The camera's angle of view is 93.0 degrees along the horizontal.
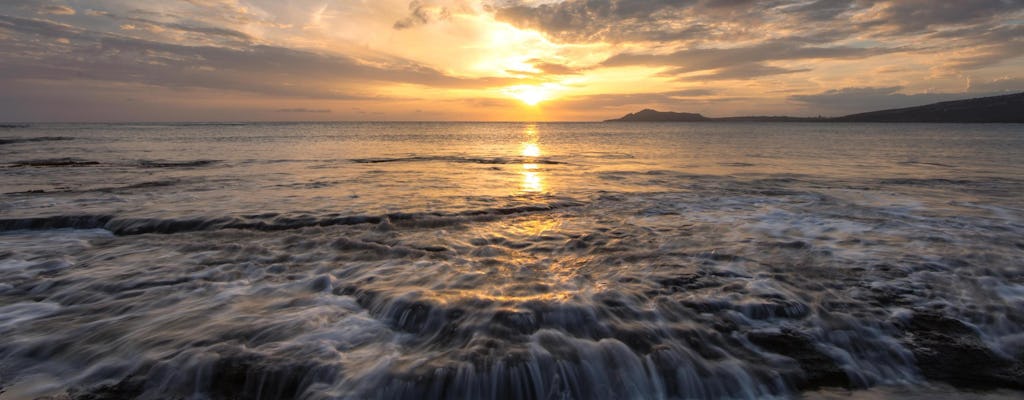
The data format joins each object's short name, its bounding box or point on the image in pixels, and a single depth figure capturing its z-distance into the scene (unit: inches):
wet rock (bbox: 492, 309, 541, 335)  193.0
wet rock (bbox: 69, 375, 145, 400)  150.3
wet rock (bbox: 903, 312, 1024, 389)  159.2
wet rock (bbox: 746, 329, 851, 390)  161.5
